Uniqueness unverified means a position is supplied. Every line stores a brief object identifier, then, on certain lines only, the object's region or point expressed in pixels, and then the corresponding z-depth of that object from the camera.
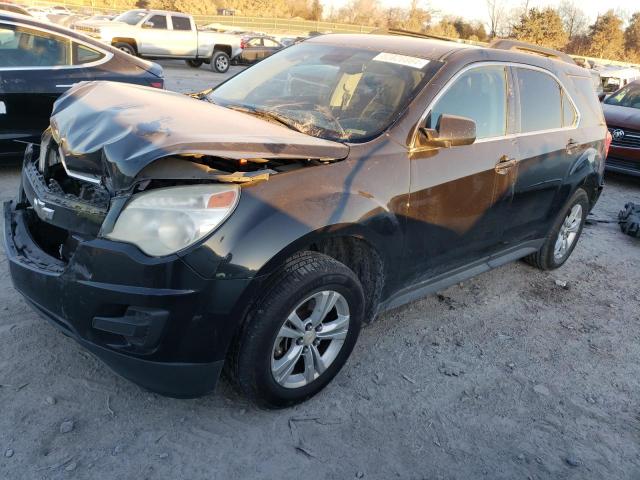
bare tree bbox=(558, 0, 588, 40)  57.25
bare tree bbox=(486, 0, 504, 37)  52.31
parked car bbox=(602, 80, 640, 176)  8.50
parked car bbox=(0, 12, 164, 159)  5.53
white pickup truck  18.12
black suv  2.32
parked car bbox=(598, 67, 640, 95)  20.34
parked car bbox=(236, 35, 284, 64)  22.70
